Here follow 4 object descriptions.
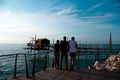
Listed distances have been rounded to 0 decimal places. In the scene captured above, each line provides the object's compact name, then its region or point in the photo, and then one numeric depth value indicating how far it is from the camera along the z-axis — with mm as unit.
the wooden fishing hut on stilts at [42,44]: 18362
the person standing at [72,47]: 4379
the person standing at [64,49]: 4428
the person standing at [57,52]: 4523
